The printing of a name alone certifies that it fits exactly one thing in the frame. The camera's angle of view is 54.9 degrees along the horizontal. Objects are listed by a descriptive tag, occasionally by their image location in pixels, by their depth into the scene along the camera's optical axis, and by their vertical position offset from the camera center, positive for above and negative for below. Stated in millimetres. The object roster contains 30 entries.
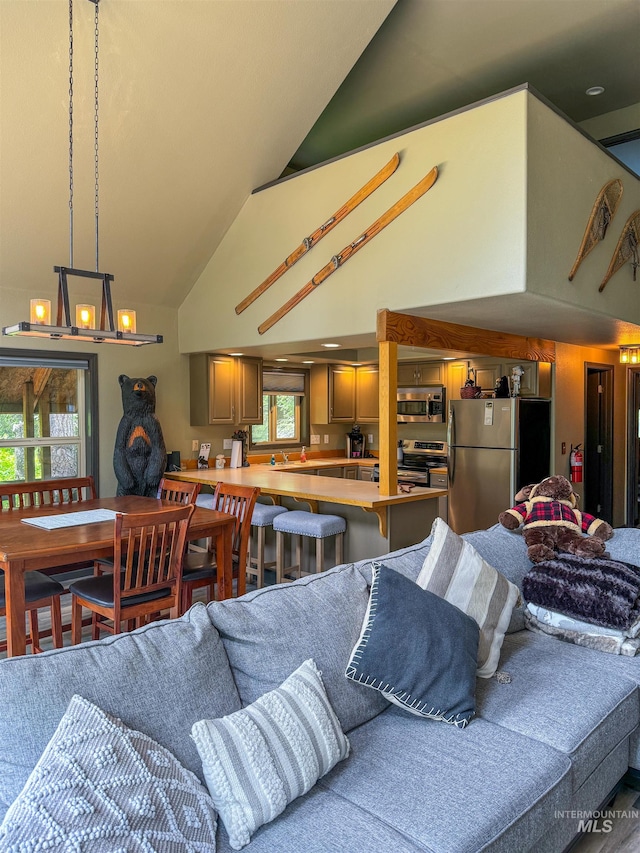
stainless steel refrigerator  5566 -428
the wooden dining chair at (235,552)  3514 -897
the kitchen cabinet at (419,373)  6969 +410
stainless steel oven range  6723 -584
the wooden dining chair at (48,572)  3070 -881
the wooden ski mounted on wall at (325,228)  4328 +1402
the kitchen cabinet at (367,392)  7758 +217
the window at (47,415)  4996 -32
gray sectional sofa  1431 -982
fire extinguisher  6352 -584
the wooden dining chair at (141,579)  2916 -845
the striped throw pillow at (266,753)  1432 -855
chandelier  3048 +481
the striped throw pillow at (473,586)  2273 -675
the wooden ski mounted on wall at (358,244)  4090 +1209
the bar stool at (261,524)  4785 -888
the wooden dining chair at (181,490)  4129 -550
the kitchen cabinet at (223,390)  6090 +209
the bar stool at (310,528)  4484 -874
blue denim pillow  1895 -783
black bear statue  5223 -317
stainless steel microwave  6980 +39
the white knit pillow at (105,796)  1160 -776
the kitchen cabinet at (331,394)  7562 +190
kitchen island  4384 -745
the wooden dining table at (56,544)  2814 -654
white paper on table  3420 -624
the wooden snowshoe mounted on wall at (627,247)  4671 +1264
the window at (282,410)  7207 -7
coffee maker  7941 -440
